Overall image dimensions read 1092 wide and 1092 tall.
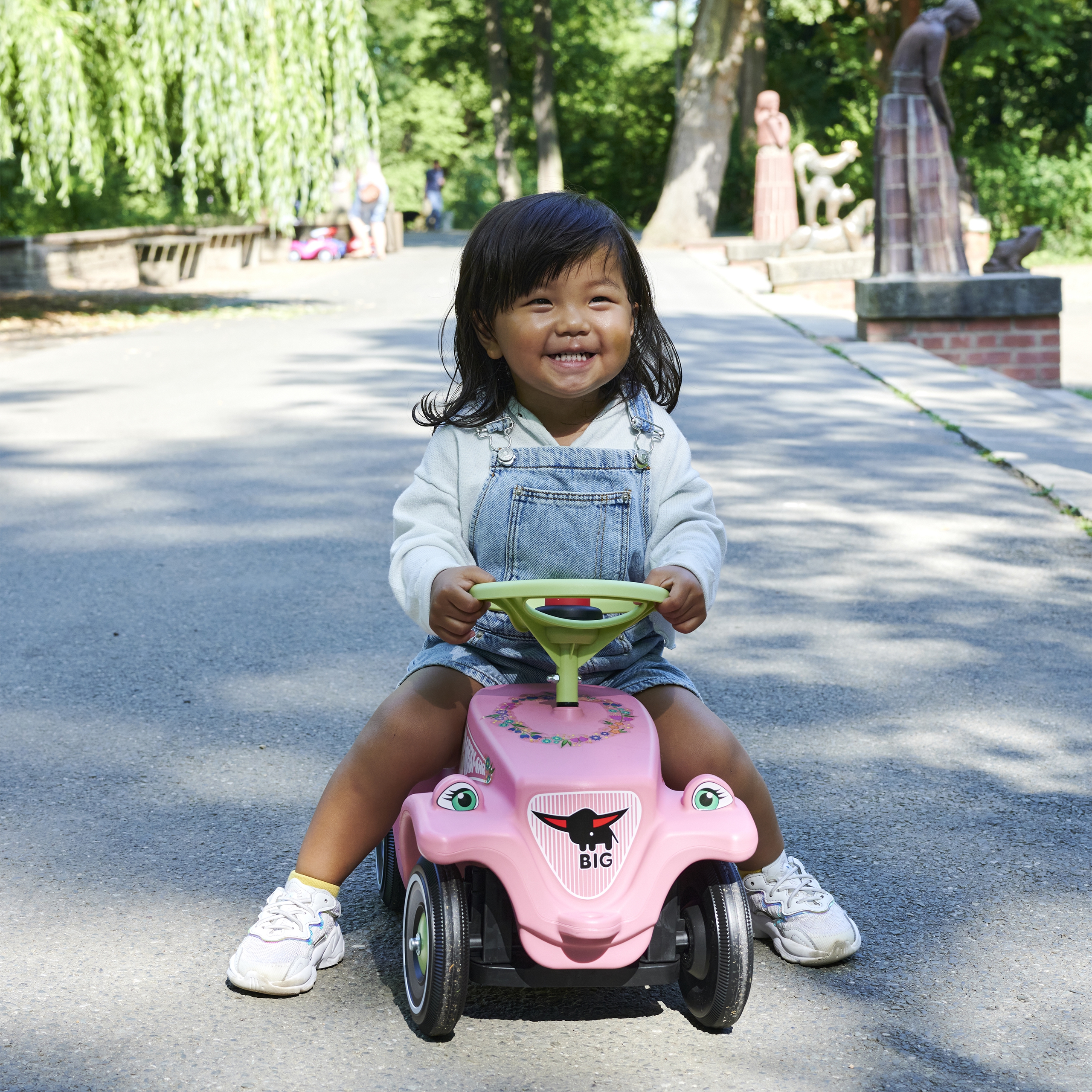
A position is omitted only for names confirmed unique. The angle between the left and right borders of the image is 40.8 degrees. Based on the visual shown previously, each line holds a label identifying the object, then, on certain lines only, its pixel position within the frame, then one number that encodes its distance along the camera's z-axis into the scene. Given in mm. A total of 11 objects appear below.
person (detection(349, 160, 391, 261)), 29078
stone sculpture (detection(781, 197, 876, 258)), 19750
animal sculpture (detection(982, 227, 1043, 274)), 11945
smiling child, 2443
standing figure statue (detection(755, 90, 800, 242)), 24953
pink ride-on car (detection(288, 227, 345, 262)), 28734
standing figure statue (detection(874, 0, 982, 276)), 11945
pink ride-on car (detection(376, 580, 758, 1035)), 2152
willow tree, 13398
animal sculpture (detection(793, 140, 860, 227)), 22953
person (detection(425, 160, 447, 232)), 43844
